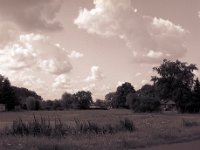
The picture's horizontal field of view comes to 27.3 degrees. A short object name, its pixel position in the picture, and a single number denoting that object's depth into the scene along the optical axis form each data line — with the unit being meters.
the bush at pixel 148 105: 101.56
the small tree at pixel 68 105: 193.95
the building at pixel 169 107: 139.75
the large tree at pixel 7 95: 136.25
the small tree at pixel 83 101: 178.75
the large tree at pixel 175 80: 103.00
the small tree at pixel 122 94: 181.32
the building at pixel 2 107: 129.73
